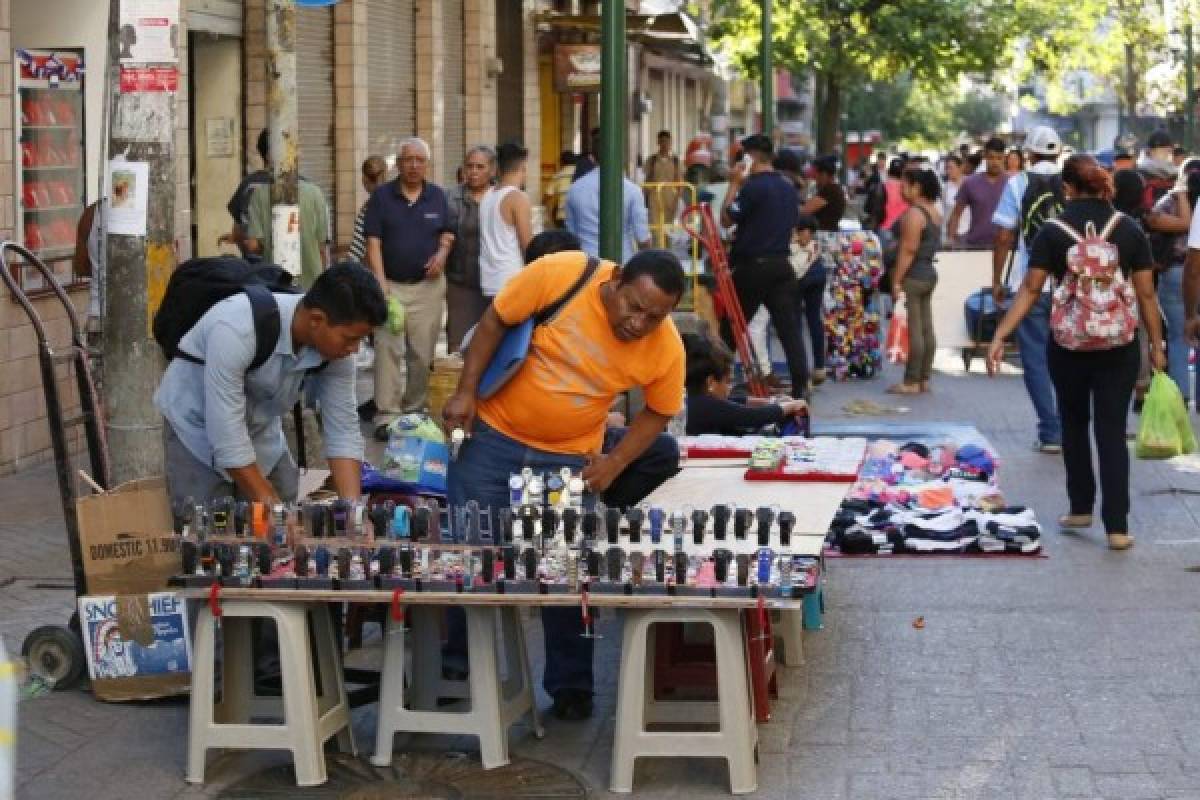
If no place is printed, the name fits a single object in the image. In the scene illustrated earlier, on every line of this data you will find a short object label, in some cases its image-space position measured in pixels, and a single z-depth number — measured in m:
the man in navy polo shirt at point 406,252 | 14.88
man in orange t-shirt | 7.49
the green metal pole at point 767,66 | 26.28
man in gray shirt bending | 7.28
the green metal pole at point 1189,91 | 40.44
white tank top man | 14.77
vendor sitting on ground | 10.69
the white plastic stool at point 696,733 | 6.88
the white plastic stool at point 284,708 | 7.02
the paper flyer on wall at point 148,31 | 8.79
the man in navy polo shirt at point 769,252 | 16.31
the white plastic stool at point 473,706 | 7.14
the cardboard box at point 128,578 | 7.81
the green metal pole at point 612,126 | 11.23
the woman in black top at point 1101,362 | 10.82
